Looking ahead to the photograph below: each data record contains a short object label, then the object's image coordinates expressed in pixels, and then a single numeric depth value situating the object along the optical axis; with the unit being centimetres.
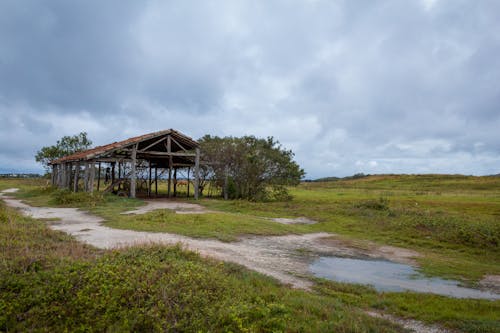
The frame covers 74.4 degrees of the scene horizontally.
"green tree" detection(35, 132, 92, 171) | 3978
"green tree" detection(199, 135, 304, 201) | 2664
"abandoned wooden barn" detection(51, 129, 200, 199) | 2264
